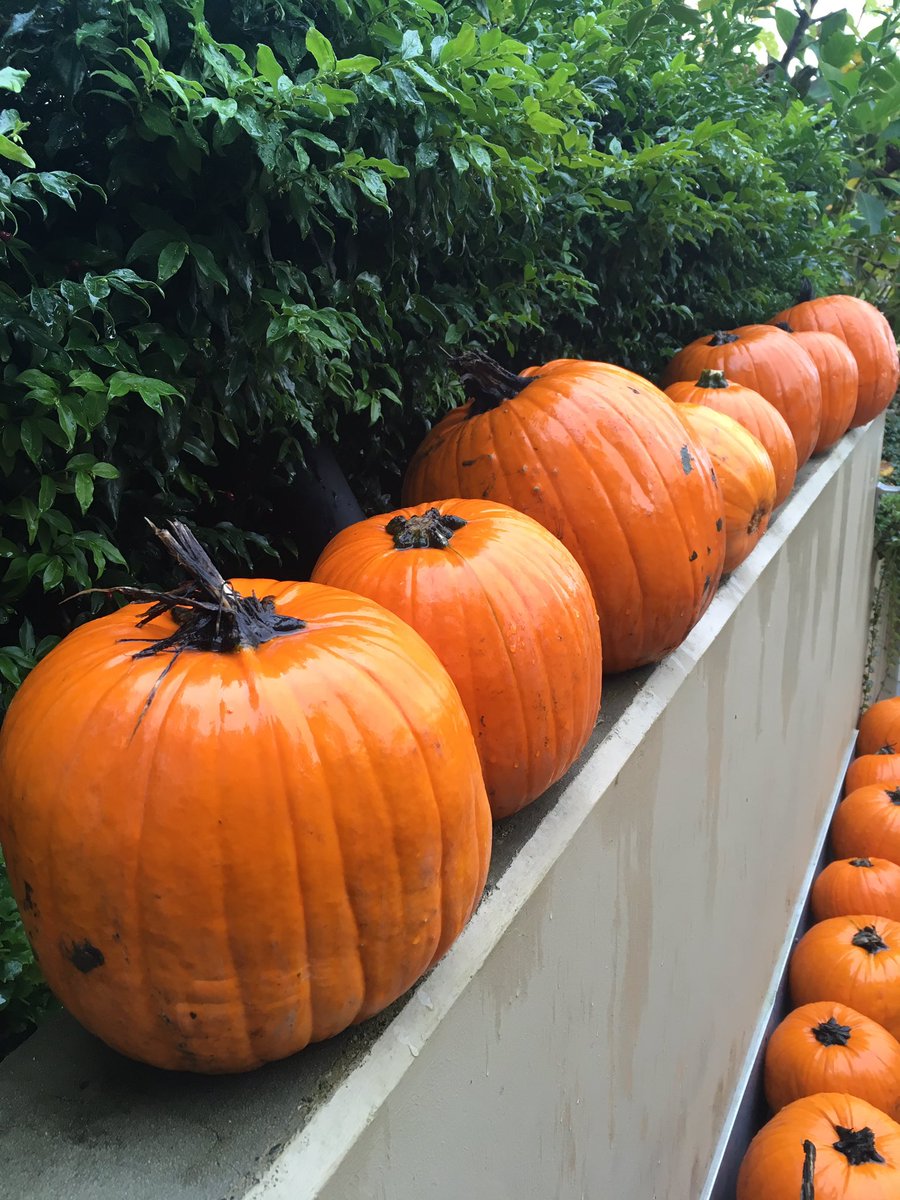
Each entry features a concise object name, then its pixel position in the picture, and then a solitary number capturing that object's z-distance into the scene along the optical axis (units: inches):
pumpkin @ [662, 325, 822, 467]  129.1
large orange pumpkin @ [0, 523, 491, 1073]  34.5
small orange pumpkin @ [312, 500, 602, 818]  51.9
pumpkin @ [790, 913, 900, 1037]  130.0
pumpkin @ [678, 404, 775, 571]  92.9
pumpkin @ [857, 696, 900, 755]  201.3
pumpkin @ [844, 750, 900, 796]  182.4
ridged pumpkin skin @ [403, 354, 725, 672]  68.4
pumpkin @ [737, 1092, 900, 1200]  99.2
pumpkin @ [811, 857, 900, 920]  149.7
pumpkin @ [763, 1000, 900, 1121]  117.5
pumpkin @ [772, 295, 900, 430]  163.3
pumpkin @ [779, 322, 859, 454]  146.2
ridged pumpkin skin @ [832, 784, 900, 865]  164.4
